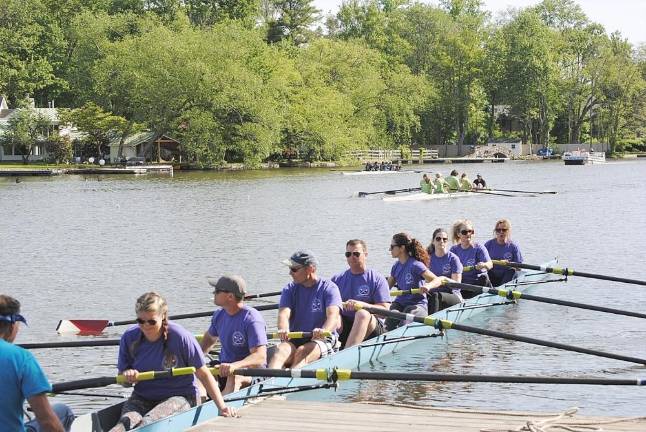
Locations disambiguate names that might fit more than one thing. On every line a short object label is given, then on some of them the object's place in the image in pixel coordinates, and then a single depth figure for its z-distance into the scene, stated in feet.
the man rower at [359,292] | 42.80
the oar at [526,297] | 50.65
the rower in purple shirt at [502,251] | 62.90
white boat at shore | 311.27
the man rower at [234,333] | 31.83
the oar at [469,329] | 40.29
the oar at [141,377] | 27.96
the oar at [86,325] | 50.06
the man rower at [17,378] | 20.77
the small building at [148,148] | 280.49
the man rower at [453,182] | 153.17
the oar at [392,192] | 151.24
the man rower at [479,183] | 154.92
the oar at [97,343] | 37.53
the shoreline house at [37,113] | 285.84
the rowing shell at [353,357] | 29.37
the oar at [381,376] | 31.60
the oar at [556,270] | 60.90
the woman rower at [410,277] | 47.26
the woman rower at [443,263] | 52.42
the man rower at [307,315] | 37.96
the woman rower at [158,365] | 27.81
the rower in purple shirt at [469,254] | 58.03
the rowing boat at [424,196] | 144.97
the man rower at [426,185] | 144.81
